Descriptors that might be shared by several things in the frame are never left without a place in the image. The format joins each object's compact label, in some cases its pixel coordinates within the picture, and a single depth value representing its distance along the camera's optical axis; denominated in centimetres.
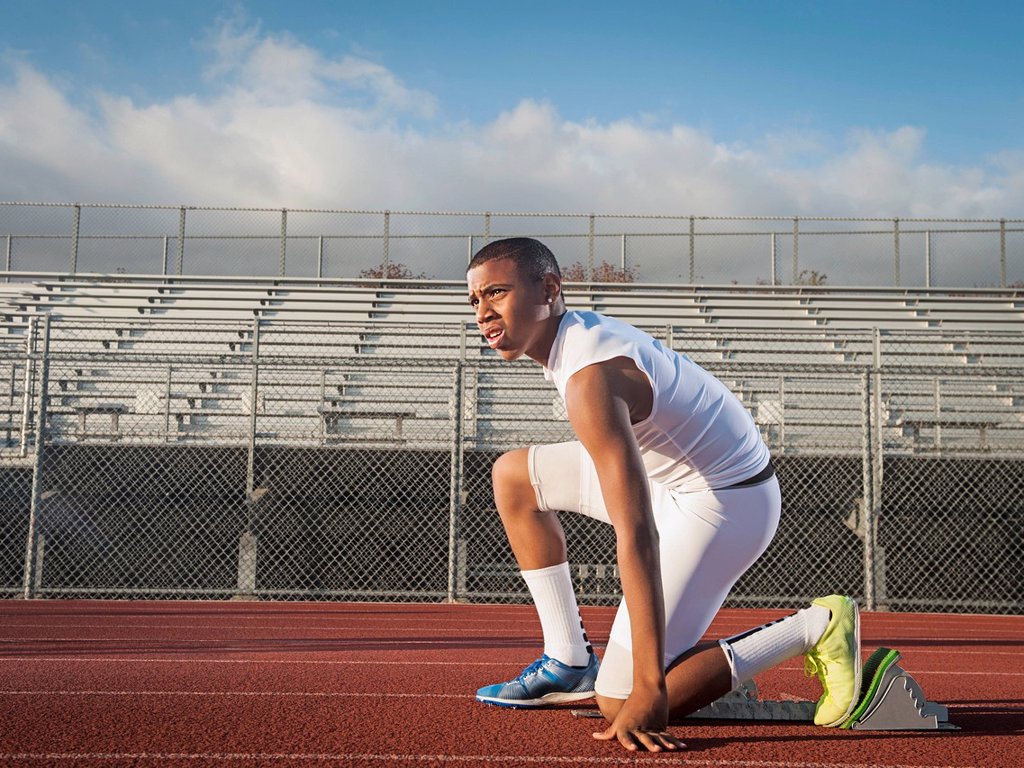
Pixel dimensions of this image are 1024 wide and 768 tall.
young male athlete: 257
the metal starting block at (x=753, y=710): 323
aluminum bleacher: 1178
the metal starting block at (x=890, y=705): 309
